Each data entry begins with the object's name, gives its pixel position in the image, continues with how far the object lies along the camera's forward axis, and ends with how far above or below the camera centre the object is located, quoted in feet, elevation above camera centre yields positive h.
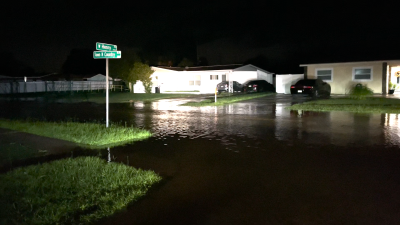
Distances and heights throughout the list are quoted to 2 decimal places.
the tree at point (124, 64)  143.54 +11.72
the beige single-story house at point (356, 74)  96.43 +5.92
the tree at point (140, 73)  128.06 +7.41
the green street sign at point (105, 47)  38.08 +4.99
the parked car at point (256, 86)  119.65 +2.78
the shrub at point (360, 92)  78.33 +0.62
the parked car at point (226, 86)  122.11 +2.80
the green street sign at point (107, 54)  38.63 +4.22
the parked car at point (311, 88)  94.49 +1.77
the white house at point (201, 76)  131.58 +6.75
